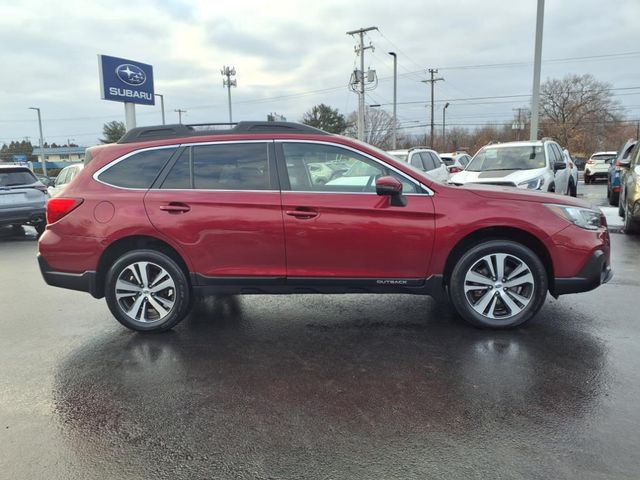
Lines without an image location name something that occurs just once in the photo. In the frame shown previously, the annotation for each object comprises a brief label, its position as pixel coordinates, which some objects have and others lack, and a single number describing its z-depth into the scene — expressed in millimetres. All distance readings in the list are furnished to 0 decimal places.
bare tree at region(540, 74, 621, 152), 65000
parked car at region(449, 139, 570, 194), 9453
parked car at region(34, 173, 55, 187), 14715
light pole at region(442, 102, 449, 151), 72088
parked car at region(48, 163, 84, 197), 11714
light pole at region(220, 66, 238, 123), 54156
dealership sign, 15812
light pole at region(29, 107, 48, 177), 55188
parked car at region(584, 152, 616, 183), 24094
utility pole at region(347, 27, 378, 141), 32956
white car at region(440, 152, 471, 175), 22622
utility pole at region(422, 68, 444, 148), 57162
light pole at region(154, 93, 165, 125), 47881
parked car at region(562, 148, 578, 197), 12695
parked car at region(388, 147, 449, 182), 12846
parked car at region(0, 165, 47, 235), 10523
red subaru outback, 4270
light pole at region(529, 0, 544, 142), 15266
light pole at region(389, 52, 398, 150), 36250
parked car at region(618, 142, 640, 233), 8589
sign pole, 16953
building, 101250
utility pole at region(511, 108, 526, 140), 63144
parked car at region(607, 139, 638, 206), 12281
